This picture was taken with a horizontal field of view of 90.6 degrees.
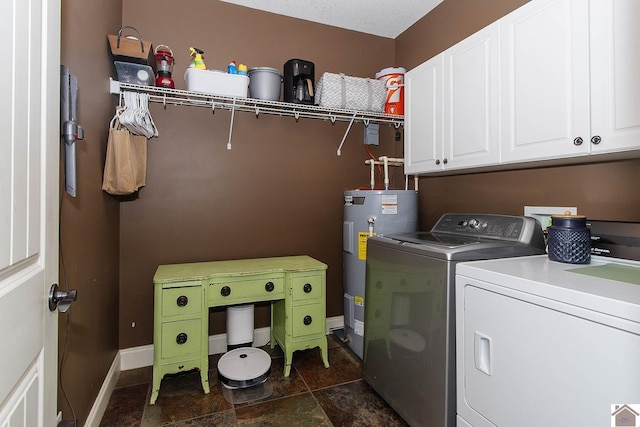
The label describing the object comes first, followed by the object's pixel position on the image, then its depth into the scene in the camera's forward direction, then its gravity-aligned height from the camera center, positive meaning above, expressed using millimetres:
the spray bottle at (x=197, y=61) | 2045 +996
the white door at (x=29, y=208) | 600 +15
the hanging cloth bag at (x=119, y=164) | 1743 +281
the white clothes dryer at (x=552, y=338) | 828 -383
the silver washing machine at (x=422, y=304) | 1341 -439
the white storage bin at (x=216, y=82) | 2016 +860
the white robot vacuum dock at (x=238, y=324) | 2227 -774
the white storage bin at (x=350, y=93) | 2324 +919
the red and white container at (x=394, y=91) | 2502 +985
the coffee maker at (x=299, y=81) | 2264 +973
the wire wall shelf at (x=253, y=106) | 1982 +784
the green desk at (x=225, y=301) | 1807 -536
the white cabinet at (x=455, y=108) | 1636 +630
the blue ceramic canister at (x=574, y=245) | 1286 -122
